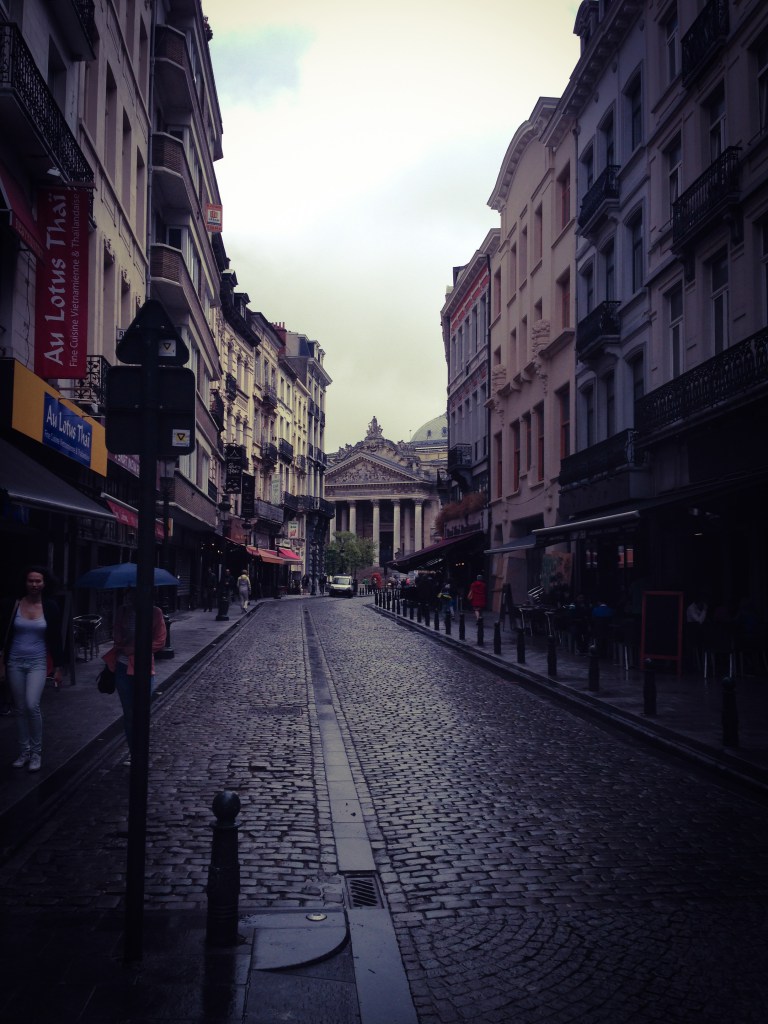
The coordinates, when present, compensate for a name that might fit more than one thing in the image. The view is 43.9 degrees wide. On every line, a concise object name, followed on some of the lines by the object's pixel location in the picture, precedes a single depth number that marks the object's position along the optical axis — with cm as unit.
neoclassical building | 12144
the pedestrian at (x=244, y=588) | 3941
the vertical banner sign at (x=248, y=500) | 5088
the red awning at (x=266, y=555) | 5181
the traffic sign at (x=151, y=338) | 445
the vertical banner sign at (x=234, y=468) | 4647
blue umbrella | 1186
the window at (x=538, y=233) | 3278
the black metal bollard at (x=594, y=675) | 1316
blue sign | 1403
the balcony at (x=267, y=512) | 5962
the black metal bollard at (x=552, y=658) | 1510
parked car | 6819
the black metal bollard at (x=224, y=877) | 421
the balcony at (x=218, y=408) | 4441
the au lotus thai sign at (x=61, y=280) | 1455
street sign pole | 407
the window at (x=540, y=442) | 3212
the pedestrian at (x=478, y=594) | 2849
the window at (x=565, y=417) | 2920
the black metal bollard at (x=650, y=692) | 1097
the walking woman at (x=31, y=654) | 777
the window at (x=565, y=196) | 2967
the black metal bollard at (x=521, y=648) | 1716
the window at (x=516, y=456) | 3533
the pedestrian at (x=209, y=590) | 4122
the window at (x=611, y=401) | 2452
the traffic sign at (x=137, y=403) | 441
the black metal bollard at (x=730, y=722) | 900
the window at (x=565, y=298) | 2923
